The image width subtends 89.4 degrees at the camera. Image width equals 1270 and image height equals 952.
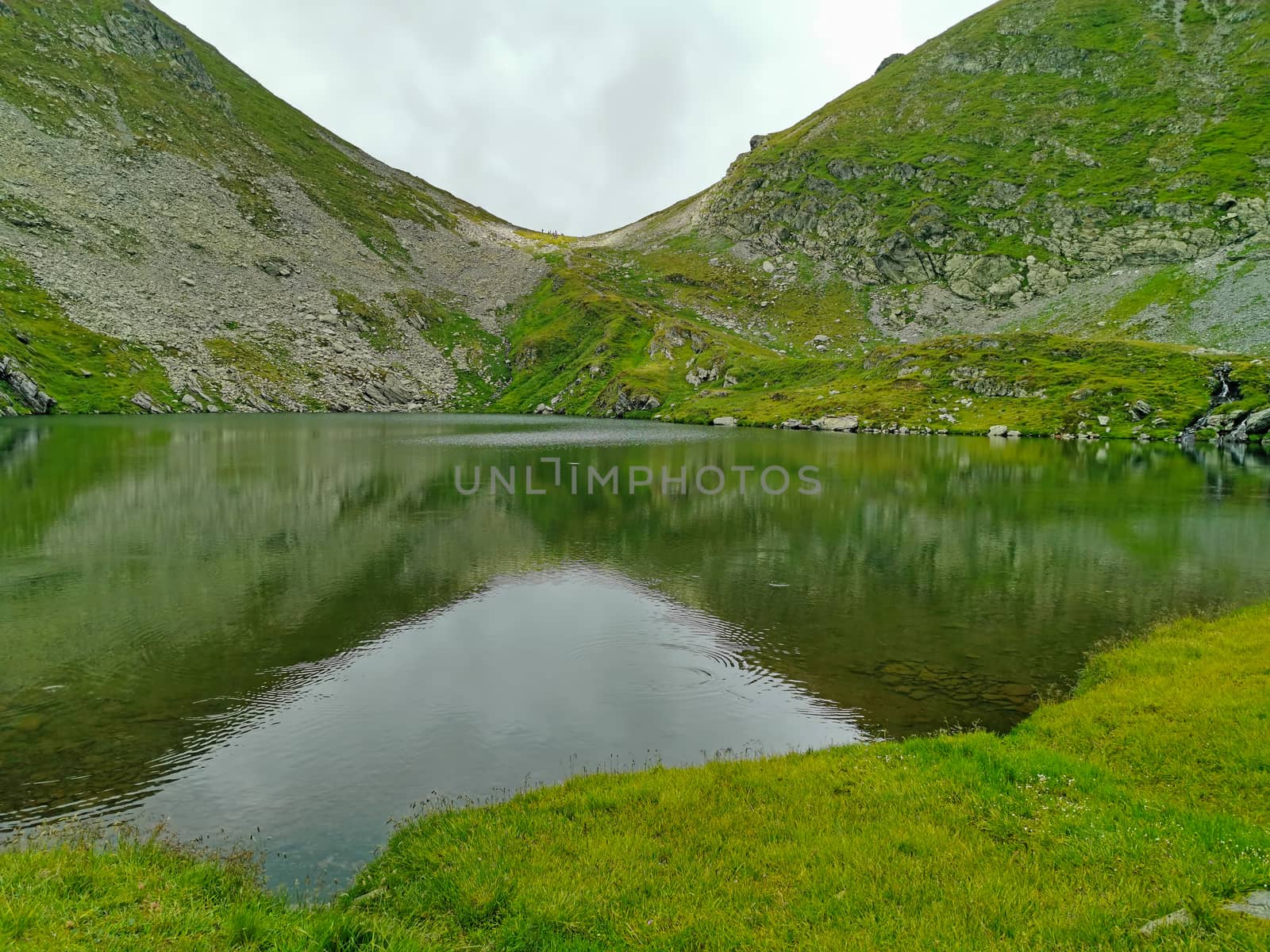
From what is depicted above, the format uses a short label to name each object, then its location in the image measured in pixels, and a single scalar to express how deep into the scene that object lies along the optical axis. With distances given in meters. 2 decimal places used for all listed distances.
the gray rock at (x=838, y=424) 135.00
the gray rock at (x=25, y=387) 118.38
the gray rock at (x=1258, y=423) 106.31
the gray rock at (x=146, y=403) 138.50
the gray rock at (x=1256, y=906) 7.92
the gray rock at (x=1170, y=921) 7.90
